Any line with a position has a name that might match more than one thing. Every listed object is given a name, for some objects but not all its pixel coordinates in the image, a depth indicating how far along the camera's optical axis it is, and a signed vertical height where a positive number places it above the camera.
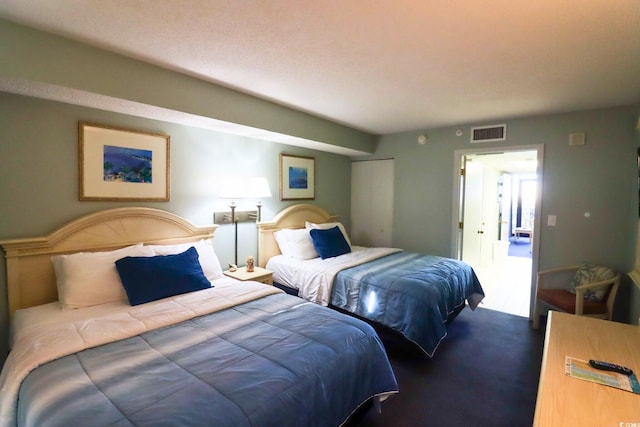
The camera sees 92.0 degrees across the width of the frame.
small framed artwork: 4.17 +0.34
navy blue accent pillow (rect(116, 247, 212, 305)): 2.21 -0.59
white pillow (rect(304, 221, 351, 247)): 4.21 -0.32
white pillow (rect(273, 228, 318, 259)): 3.79 -0.52
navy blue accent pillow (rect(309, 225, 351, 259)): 3.80 -0.51
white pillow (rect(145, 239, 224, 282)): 2.68 -0.50
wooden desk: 0.93 -0.61
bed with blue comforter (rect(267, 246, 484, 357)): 2.66 -0.82
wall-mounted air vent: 3.84 +0.93
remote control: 1.14 -0.59
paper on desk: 1.07 -0.61
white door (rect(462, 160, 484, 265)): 4.45 -0.15
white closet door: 4.95 +0.02
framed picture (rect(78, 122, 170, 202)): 2.48 +0.30
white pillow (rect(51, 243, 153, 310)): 2.13 -0.58
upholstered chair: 2.97 -0.87
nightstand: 3.10 -0.76
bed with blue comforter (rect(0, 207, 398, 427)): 1.23 -0.78
